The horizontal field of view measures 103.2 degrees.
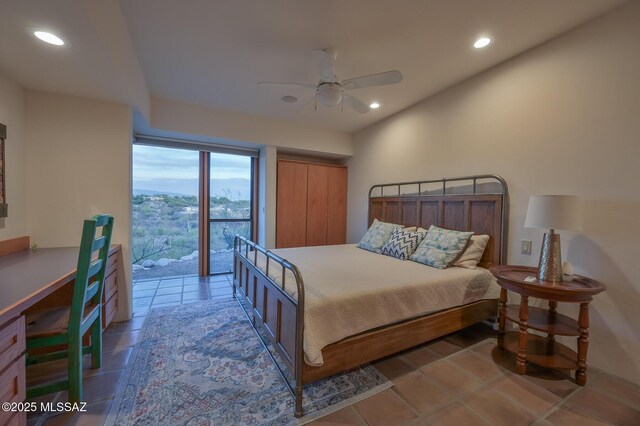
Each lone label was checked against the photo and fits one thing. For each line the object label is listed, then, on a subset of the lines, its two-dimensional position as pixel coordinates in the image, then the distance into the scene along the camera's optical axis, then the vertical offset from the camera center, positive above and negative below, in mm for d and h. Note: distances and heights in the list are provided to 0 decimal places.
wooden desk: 1061 -460
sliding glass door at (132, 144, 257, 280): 4082 -92
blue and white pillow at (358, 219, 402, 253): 3354 -408
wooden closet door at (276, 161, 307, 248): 4379 -12
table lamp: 1854 -85
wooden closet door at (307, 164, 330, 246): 4648 +13
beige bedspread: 1601 -645
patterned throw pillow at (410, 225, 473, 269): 2543 -421
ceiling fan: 2162 +1099
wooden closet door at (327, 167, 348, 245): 4855 -12
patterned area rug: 1520 -1271
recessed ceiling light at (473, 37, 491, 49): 2213 +1474
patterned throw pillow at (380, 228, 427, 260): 2910 -434
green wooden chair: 1471 -762
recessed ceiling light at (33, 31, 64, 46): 1610 +1051
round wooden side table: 1778 -871
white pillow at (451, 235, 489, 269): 2564 -461
